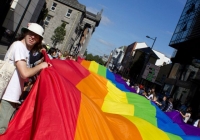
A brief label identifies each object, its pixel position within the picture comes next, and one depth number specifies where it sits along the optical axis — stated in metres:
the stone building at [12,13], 12.08
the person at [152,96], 10.34
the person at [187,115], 8.39
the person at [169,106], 8.66
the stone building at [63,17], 31.86
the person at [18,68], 2.10
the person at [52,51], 8.14
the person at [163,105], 9.07
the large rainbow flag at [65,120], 2.11
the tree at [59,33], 29.95
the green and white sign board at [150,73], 19.44
